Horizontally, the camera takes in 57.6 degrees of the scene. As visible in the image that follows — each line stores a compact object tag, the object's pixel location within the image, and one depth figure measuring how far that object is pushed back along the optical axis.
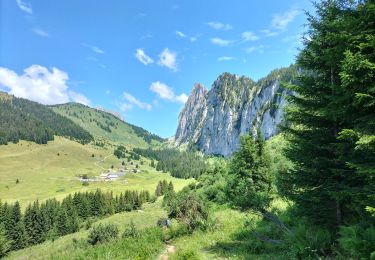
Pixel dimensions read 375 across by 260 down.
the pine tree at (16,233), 118.38
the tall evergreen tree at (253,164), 49.59
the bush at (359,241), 12.34
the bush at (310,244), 15.60
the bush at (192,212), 32.66
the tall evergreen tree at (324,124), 15.27
